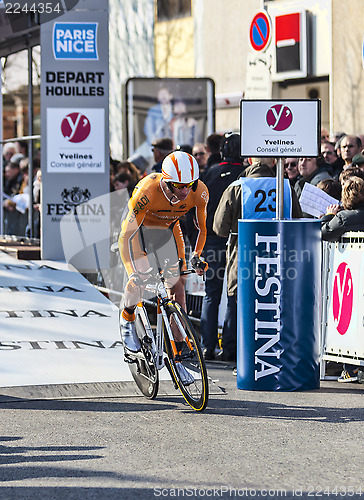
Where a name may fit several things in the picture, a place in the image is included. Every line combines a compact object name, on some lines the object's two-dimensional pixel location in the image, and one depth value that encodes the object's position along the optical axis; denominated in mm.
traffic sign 26611
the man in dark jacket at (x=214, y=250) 19165
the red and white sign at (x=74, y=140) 24386
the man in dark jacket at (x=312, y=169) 20587
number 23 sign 16731
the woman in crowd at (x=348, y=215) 16422
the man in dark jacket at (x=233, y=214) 17294
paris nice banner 24414
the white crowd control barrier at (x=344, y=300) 15957
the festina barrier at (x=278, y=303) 15211
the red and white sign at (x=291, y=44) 43706
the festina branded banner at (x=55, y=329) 16182
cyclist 13896
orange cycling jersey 14437
